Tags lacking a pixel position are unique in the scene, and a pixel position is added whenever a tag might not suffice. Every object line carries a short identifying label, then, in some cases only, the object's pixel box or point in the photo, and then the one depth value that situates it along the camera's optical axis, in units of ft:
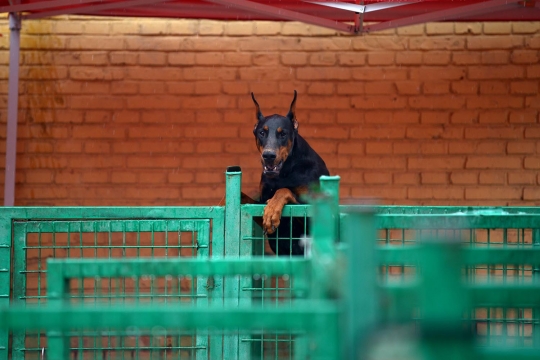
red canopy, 32.14
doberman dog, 29.53
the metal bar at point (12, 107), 35.68
